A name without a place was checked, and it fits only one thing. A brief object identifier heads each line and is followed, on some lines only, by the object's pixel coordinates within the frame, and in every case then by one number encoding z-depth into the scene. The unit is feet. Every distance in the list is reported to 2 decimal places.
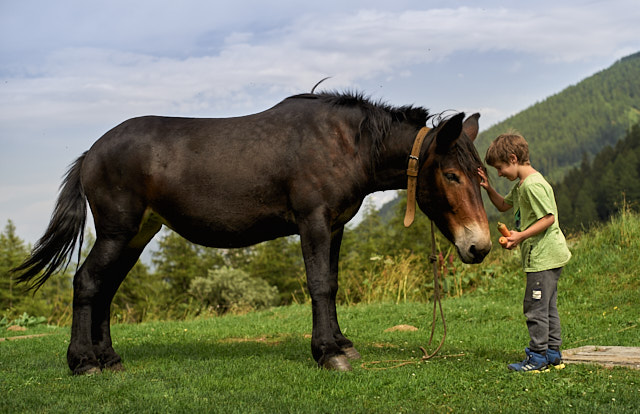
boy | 14.39
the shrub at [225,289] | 111.34
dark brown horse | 15.66
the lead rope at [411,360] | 15.81
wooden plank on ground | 14.90
